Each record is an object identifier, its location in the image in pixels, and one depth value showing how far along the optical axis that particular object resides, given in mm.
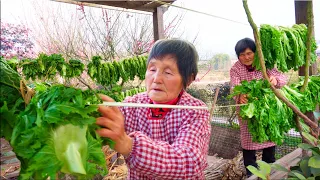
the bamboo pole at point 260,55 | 931
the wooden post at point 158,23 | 3357
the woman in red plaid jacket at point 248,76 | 3010
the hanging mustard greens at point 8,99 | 719
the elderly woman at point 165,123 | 923
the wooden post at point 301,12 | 2842
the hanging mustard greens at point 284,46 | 2518
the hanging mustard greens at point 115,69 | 3191
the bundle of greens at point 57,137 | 653
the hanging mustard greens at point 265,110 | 2432
